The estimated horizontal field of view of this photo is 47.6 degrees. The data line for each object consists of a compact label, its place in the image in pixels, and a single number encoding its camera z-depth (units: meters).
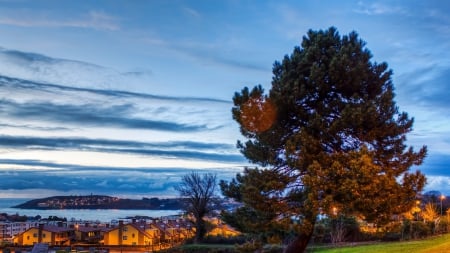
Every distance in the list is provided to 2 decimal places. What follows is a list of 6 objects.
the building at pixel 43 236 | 72.51
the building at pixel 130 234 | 67.25
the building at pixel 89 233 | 77.61
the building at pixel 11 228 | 92.50
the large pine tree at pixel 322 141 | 15.21
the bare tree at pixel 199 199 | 41.87
